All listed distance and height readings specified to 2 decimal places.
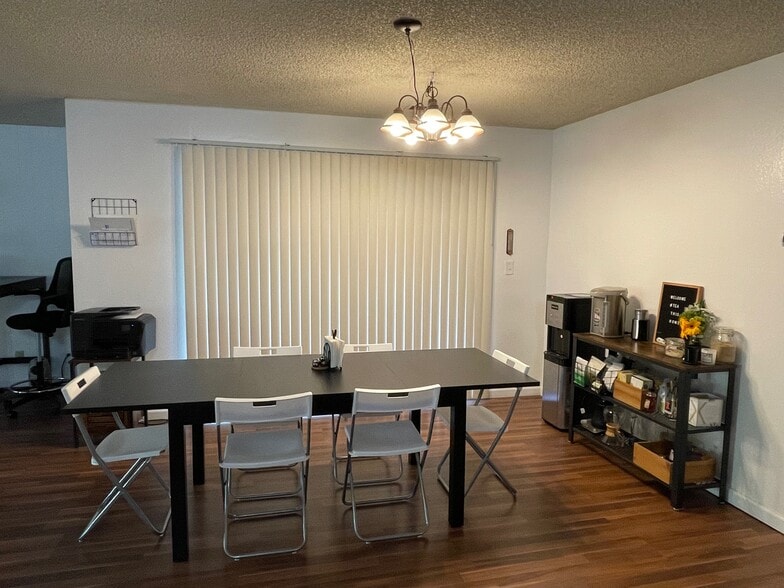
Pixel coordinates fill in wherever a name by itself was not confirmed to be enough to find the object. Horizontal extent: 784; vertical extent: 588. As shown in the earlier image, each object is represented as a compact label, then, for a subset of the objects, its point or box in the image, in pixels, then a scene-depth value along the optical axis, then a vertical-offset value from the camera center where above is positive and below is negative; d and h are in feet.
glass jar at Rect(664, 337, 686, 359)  10.58 -1.81
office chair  15.11 -2.20
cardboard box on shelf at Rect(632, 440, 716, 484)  10.29 -4.15
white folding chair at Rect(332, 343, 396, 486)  12.28 -2.27
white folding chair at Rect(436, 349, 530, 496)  10.12 -3.35
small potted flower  10.07 -1.33
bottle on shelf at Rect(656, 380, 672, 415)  10.73 -2.83
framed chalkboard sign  11.23 -1.02
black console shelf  9.88 -2.96
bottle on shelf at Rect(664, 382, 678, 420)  10.44 -2.95
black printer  12.56 -2.08
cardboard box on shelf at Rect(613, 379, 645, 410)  11.10 -3.00
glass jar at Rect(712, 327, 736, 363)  10.11 -1.67
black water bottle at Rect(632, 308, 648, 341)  12.14 -1.58
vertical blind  14.58 +0.14
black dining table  8.07 -2.27
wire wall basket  13.91 +0.74
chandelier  8.09 +2.11
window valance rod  14.12 +2.97
